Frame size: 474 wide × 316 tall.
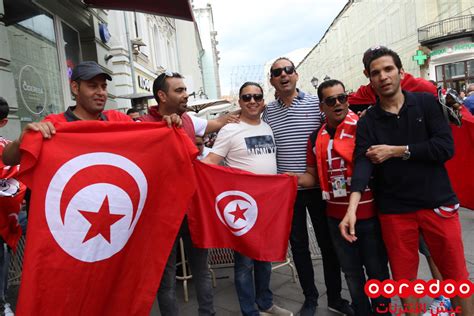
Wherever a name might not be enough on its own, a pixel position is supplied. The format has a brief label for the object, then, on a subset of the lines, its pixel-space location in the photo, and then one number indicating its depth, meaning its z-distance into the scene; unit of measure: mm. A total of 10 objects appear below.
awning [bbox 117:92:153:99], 10104
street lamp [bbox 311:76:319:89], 23981
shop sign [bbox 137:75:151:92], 14066
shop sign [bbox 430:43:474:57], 26547
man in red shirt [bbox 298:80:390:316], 2619
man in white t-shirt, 3037
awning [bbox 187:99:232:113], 14180
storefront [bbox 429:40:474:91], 26859
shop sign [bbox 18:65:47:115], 5882
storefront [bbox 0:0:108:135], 5730
